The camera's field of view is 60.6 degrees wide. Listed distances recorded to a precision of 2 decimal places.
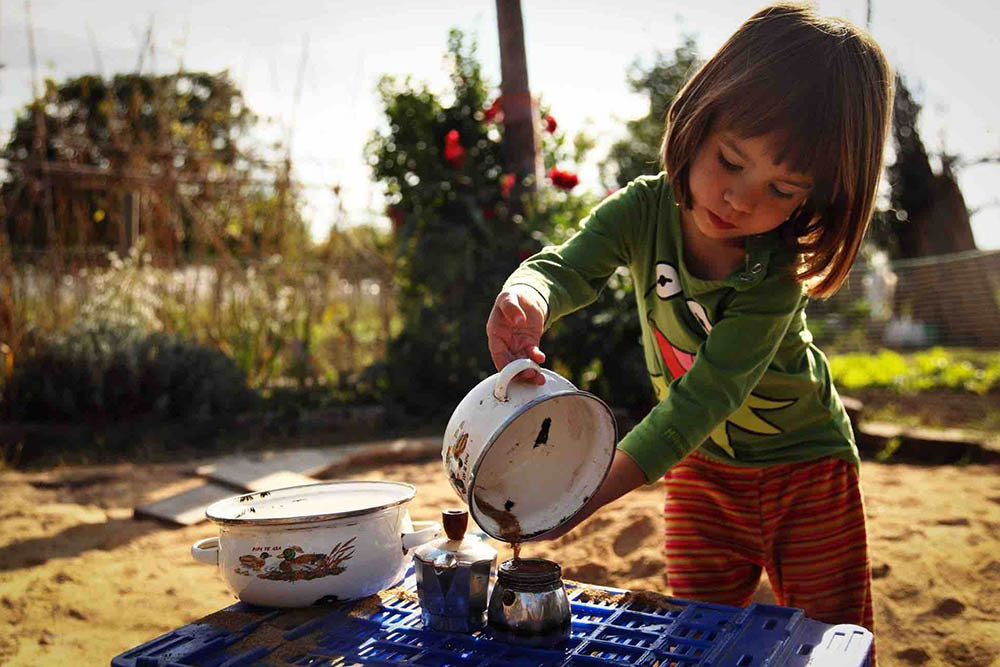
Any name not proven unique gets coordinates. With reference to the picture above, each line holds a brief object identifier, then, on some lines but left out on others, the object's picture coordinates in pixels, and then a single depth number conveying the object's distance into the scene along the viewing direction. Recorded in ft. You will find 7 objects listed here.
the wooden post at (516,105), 19.02
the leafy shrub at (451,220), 19.76
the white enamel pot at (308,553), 5.01
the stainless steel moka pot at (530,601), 4.47
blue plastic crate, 4.33
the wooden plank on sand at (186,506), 11.82
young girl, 5.00
